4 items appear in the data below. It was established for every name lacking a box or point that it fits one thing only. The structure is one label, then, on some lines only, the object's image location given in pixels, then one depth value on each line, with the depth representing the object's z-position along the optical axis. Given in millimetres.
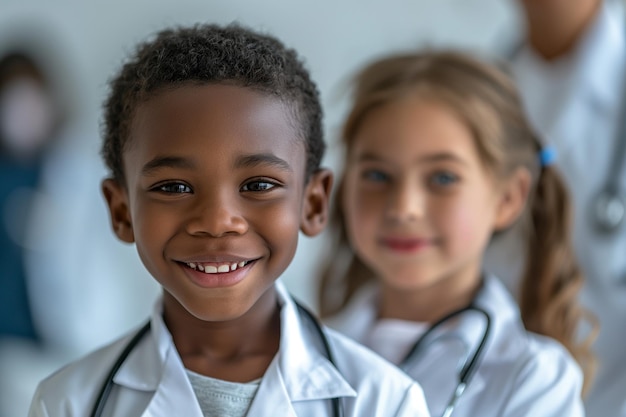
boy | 771
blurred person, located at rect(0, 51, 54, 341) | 2578
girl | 1119
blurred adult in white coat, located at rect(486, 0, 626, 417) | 1455
